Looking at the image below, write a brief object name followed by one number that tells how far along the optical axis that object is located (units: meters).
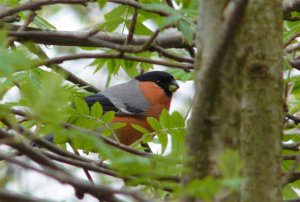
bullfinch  7.53
